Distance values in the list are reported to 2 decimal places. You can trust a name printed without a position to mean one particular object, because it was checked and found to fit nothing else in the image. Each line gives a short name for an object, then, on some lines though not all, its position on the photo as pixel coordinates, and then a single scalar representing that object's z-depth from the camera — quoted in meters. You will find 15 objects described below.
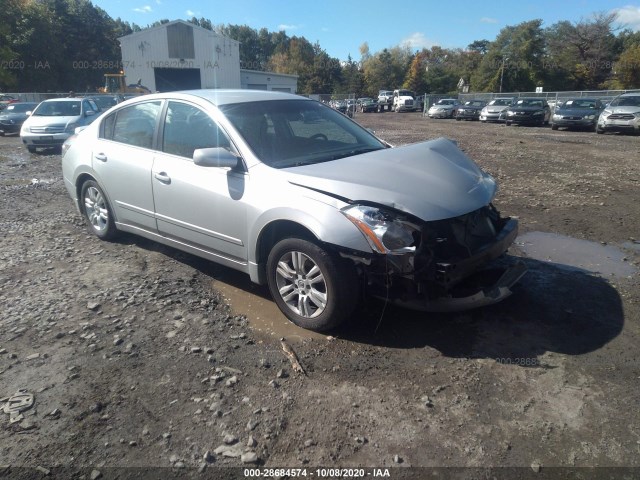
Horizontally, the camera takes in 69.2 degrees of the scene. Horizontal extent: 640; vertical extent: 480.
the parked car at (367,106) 46.91
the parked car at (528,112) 25.50
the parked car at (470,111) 32.66
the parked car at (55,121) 14.17
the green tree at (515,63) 70.00
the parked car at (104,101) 18.97
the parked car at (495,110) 28.96
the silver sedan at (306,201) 3.26
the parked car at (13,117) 20.62
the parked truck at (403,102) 46.34
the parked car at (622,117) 19.19
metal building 41.91
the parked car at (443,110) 35.31
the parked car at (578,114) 21.34
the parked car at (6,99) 31.08
